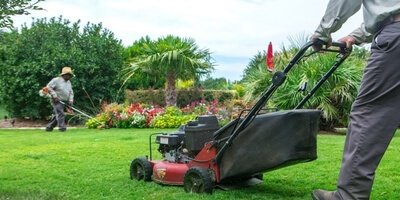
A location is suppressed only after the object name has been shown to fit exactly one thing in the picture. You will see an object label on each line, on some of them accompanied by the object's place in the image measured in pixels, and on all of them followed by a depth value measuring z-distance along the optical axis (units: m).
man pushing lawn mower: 2.90
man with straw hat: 14.72
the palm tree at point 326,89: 12.54
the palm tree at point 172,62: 18.31
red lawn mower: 4.31
